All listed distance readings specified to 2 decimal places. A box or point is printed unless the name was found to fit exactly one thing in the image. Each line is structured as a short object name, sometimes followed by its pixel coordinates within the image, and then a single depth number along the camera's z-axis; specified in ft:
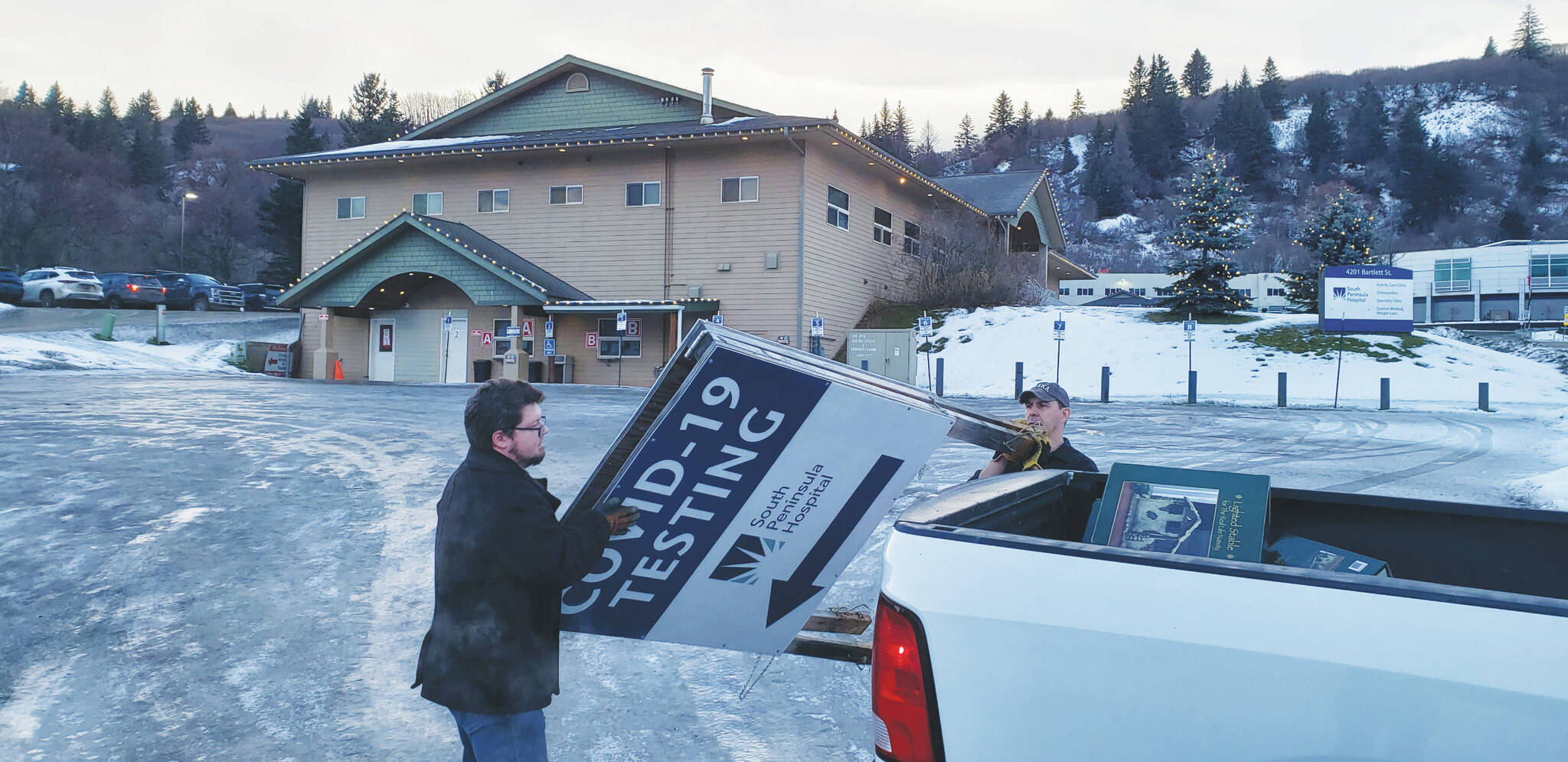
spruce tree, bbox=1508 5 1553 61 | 614.75
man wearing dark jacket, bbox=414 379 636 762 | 8.74
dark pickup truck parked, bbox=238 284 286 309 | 168.86
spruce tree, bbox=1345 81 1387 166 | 489.67
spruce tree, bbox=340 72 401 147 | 235.20
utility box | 90.58
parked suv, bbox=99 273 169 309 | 142.92
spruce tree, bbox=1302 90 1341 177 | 503.20
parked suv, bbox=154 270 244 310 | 155.84
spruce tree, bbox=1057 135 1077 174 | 595.88
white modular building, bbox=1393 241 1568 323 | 187.21
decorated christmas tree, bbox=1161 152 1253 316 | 97.35
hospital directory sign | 87.76
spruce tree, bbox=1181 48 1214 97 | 622.13
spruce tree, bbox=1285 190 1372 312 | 116.26
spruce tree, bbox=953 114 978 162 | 623.36
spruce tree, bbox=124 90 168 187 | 319.27
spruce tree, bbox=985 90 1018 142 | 631.56
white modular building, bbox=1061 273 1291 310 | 246.06
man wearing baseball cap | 14.32
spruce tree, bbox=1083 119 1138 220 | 502.79
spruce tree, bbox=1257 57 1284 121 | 587.27
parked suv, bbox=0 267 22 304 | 140.67
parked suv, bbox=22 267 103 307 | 140.77
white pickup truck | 5.51
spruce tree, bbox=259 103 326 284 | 173.58
